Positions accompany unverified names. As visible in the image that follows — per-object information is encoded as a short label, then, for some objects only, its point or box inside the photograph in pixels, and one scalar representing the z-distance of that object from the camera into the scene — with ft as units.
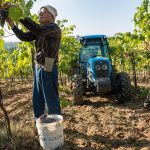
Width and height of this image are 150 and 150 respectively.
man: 8.52
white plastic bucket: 7.67
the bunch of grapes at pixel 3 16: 7.42
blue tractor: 14.88
